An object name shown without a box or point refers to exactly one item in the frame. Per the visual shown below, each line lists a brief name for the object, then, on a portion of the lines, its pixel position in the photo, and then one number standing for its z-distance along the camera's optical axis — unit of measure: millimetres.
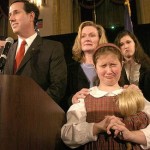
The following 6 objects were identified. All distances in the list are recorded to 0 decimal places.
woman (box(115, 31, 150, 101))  2201
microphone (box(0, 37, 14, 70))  1353
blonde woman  2164
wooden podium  957
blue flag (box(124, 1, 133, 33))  4176
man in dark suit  1811
